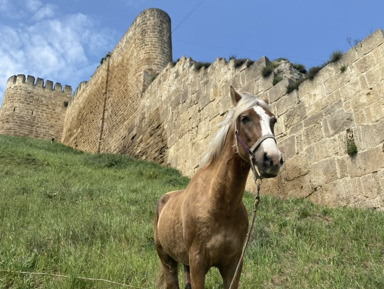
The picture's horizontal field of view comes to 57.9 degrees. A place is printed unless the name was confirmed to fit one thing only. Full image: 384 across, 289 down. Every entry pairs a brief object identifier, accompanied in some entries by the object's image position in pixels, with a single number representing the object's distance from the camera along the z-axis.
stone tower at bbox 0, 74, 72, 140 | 27.50
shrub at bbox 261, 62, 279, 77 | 8.68
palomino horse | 2.34
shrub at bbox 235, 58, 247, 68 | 9.89
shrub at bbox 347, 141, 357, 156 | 6.15
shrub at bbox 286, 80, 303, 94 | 7.86
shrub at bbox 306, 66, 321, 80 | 7.49
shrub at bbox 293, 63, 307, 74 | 8.77
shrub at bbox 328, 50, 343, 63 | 7.05
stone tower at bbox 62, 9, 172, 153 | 16.98
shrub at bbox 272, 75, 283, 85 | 8.34
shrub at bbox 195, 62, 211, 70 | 11.98
